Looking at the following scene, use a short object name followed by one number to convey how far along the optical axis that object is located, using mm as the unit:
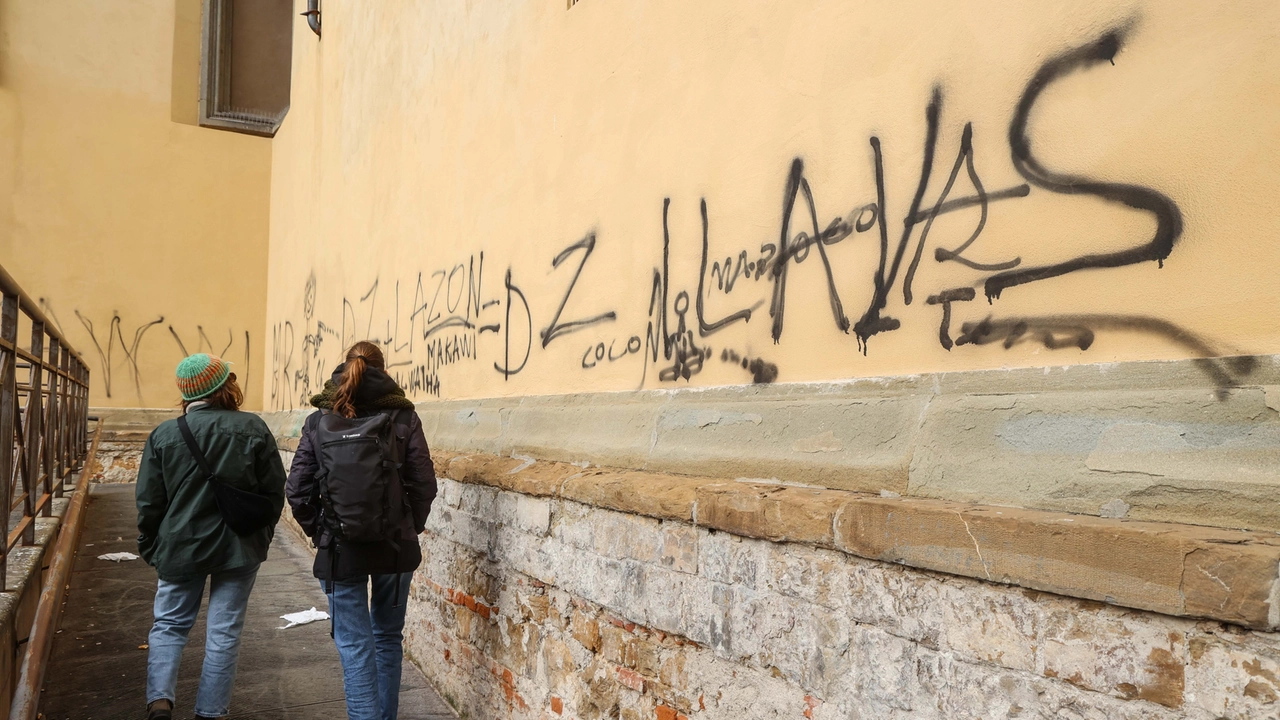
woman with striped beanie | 3641
